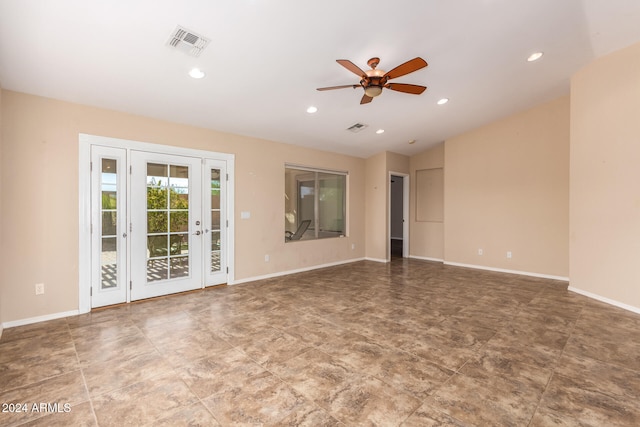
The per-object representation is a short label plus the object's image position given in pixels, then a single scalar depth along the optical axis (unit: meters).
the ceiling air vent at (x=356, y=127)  5.52
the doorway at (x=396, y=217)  9.76
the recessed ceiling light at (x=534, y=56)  3.84
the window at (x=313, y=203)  6.21
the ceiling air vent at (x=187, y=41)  2.68
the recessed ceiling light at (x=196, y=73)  3.27
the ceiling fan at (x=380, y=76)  2.89
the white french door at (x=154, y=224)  3.90
